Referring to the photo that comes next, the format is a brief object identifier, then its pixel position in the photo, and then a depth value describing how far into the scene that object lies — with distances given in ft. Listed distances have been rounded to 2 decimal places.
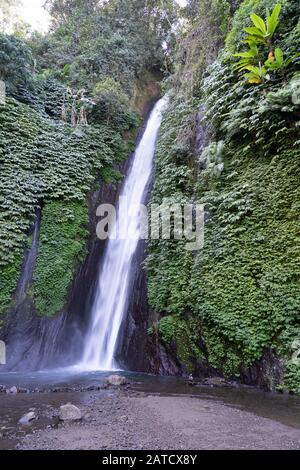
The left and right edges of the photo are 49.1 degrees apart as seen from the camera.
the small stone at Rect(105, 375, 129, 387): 21.61
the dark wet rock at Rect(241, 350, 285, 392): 18.70
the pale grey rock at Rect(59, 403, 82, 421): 14.15
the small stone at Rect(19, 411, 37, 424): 13.98
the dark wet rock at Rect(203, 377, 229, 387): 20.76
